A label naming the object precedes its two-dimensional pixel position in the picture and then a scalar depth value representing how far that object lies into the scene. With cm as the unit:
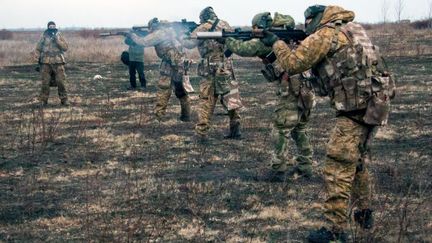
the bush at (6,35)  5038
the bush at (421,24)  3853
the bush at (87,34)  4934
